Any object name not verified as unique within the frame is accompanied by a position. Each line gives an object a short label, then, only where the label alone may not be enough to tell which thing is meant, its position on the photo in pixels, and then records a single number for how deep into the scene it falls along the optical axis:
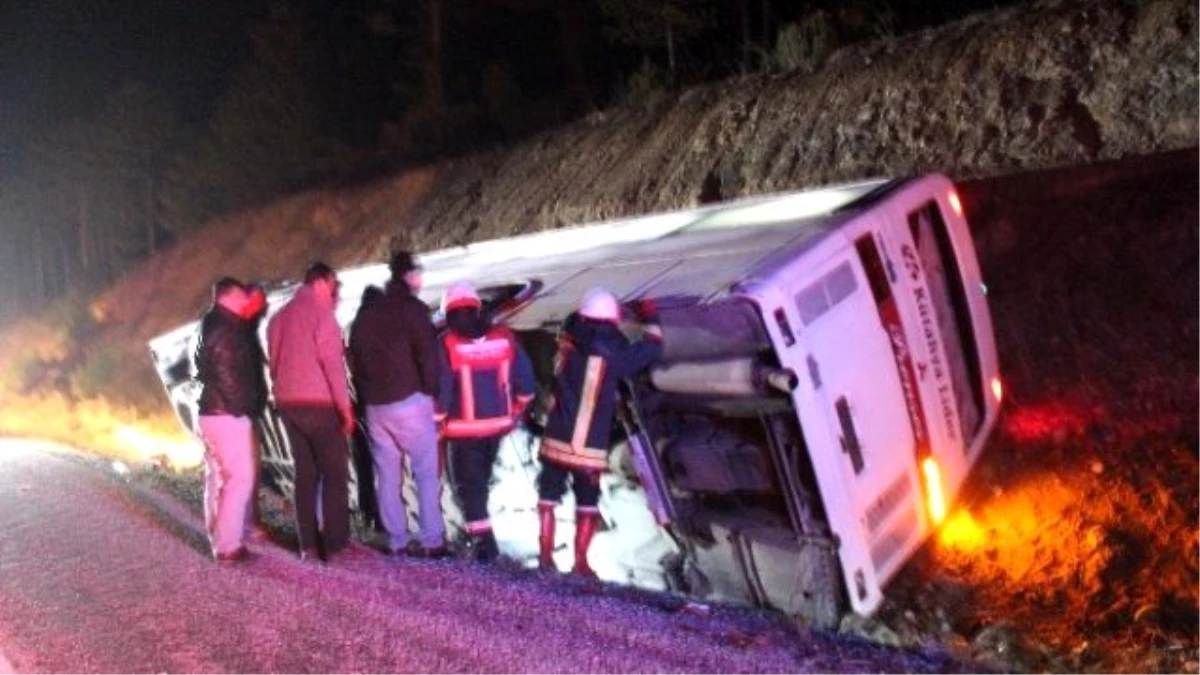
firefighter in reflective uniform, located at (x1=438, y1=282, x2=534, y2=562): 6.55
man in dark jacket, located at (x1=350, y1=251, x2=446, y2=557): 6.62
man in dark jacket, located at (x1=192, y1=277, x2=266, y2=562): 6.70
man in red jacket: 6.61
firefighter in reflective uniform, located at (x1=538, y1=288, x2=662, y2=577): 5.84
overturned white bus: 5.16
